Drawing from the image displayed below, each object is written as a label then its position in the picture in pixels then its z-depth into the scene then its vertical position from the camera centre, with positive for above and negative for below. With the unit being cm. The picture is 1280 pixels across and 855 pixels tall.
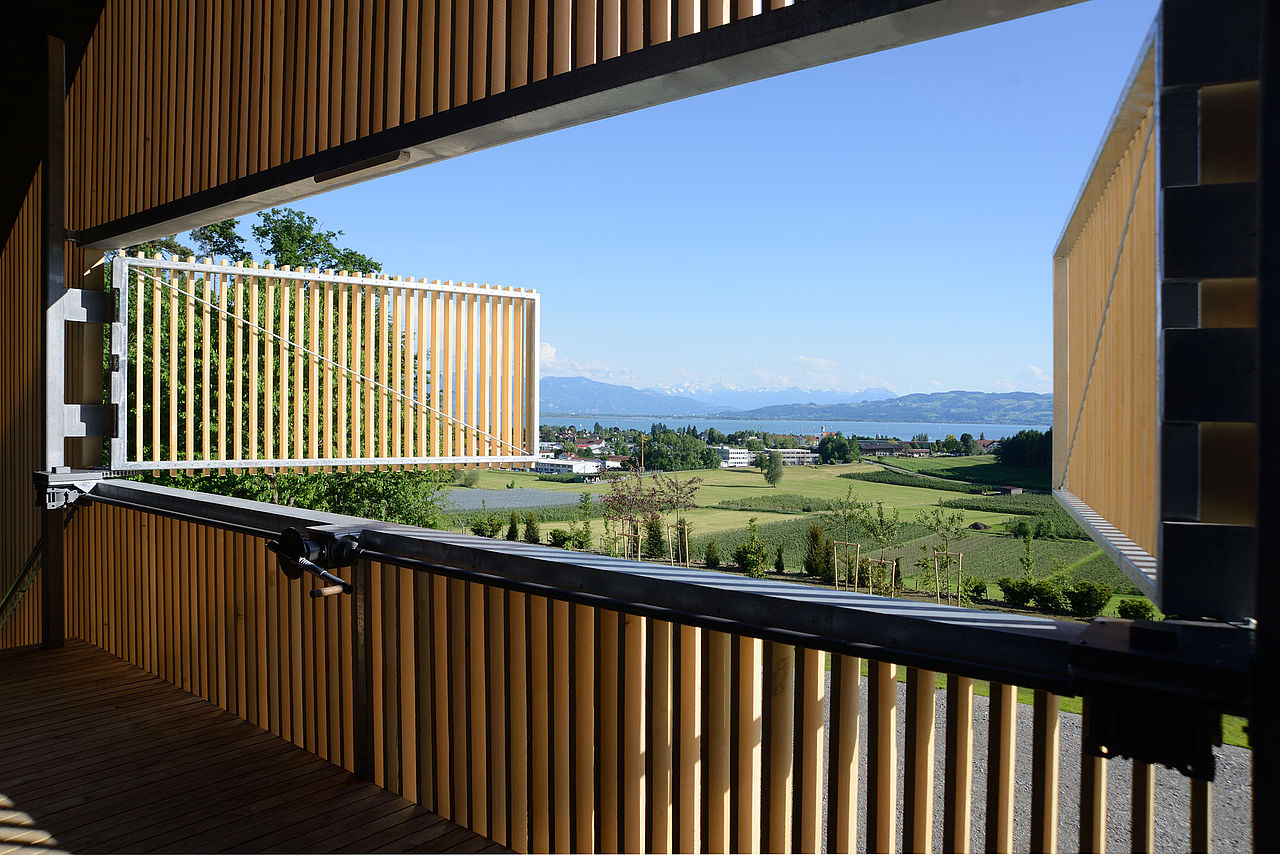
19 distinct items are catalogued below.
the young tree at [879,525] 2091 -288
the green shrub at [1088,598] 1504 -332
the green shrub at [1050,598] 1614 -354
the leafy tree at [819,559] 1995 -339
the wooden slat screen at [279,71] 200 +111
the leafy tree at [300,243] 2052 +439
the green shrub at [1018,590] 1648 -343
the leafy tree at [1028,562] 1841 -331
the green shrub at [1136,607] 1472 -362
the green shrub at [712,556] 2095 -356
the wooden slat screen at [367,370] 554 +37
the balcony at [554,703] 121 -63
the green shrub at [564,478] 2905 -220
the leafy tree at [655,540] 2286 -338
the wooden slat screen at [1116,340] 159 +19
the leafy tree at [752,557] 1928 -328
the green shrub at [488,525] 2341 -315
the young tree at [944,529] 1925 -306
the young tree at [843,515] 2384 -298
